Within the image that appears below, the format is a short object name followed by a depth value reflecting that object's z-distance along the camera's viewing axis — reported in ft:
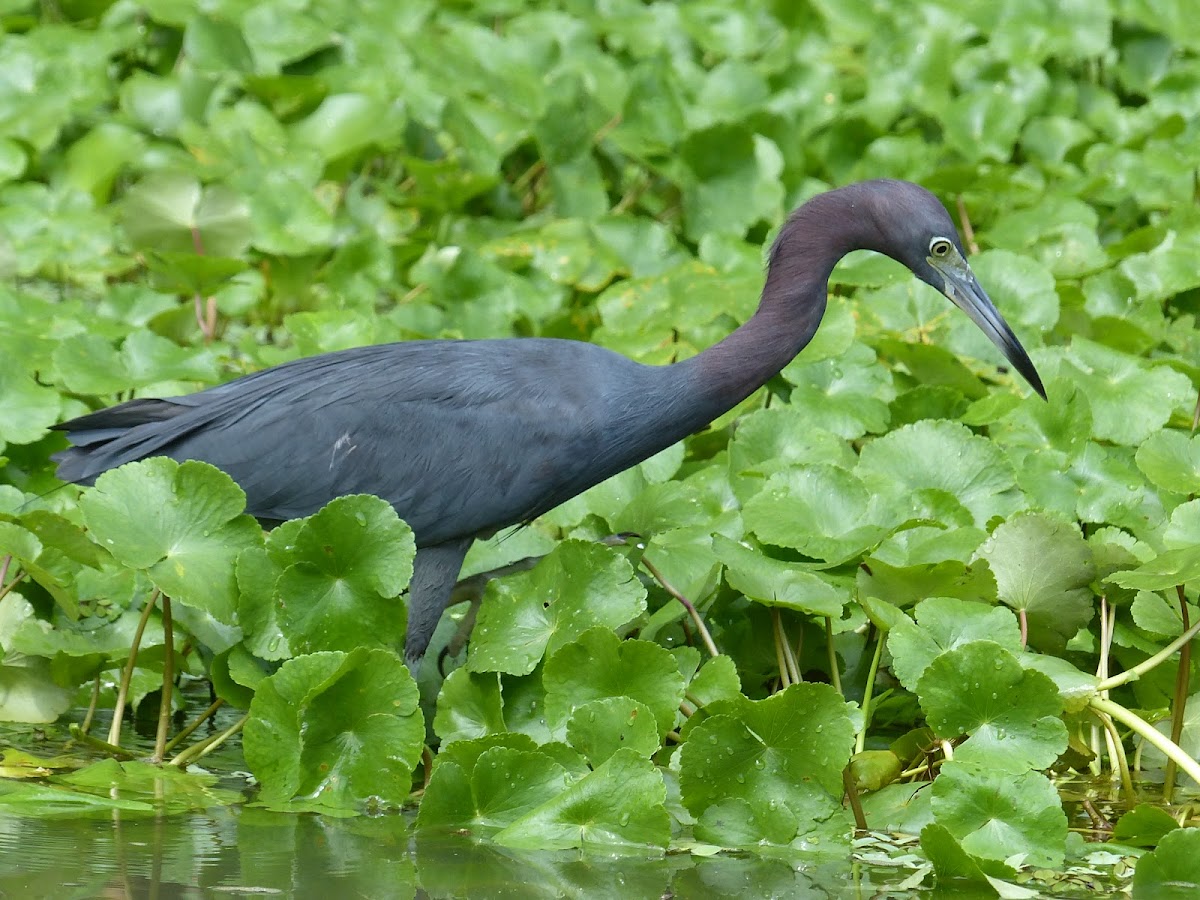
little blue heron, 29.53
